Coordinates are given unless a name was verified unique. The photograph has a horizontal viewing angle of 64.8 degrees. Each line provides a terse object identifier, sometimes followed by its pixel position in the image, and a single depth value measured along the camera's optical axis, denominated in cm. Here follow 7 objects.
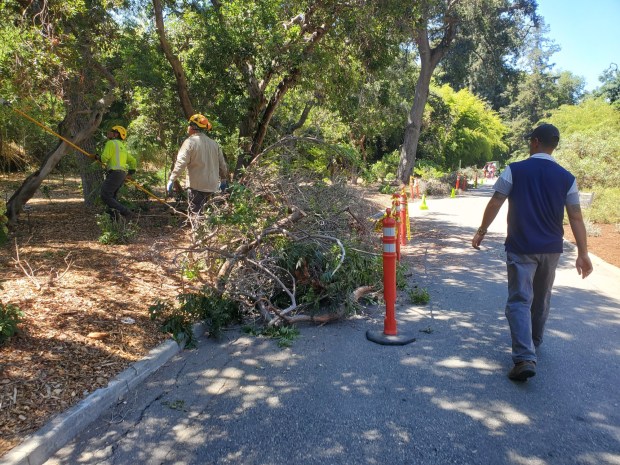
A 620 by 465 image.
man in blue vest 408
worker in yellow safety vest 829
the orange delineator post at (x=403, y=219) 979
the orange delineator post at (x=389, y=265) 489
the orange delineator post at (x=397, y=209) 814
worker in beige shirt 699
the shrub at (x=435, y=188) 2744
